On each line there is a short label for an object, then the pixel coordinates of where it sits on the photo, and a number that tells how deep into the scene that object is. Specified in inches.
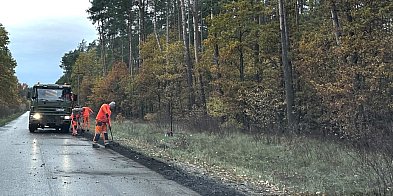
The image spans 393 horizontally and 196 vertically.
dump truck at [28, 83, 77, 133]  1090.7
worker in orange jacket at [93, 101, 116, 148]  754.8
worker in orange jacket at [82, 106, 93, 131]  1091.8
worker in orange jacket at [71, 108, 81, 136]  1060.9
